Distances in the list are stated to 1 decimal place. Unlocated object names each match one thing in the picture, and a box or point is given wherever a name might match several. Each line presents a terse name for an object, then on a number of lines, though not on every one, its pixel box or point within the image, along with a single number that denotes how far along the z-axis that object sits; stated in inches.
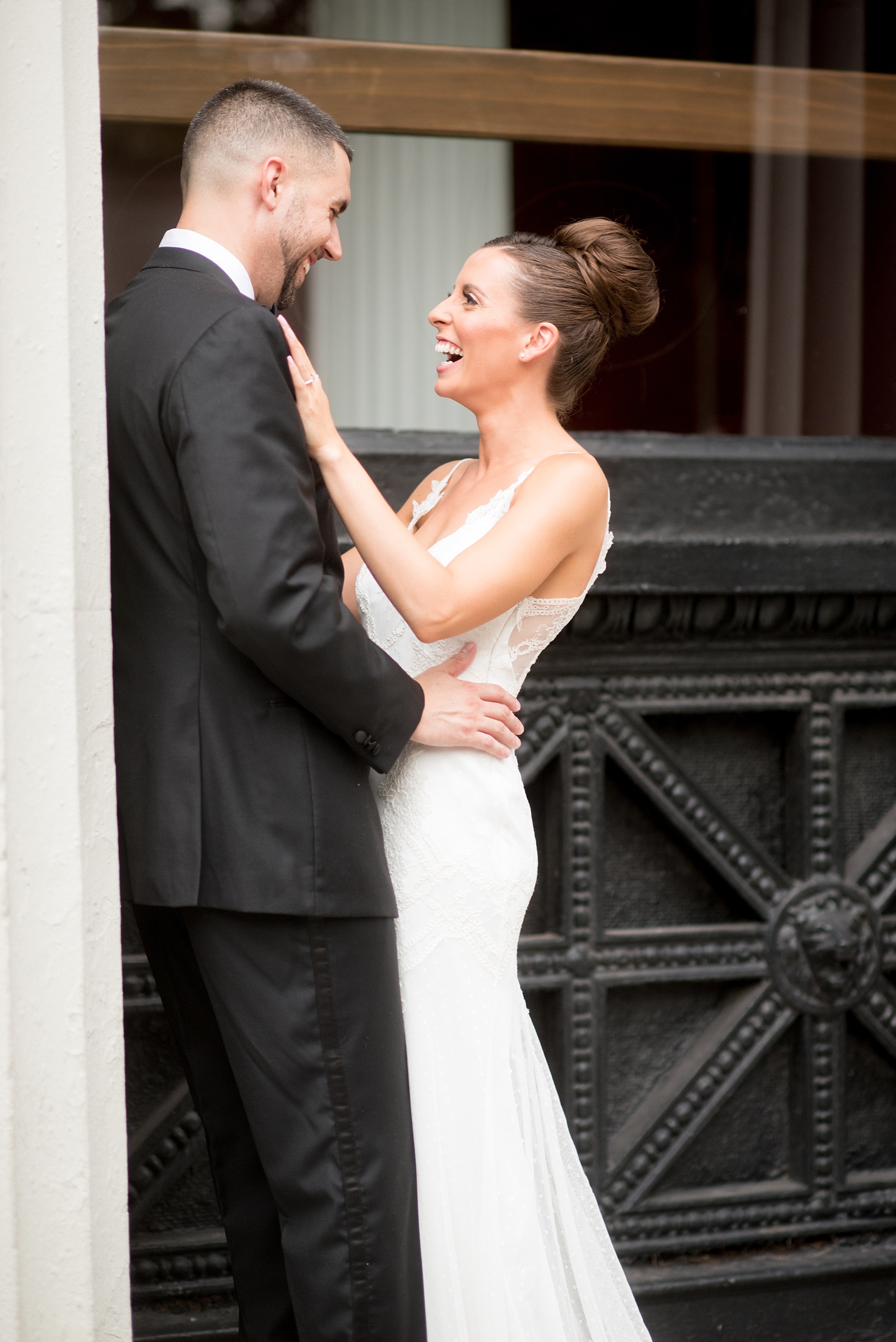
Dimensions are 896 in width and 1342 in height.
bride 270.5
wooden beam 297.7
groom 261.9
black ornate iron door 300.7
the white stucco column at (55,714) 257.9
